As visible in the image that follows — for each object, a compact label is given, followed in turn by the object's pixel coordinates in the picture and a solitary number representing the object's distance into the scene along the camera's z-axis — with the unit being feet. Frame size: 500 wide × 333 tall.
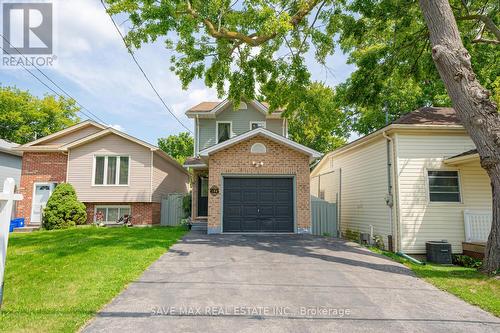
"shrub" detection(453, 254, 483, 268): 29.55
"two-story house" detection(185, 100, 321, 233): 41.04
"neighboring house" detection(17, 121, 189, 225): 54.13
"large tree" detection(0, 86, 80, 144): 104.53
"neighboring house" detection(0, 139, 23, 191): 65.05
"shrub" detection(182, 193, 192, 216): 55.16
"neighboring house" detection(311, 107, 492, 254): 32.94
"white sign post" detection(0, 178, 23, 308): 13.16
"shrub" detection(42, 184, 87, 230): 49.19
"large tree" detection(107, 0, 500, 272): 24.29
